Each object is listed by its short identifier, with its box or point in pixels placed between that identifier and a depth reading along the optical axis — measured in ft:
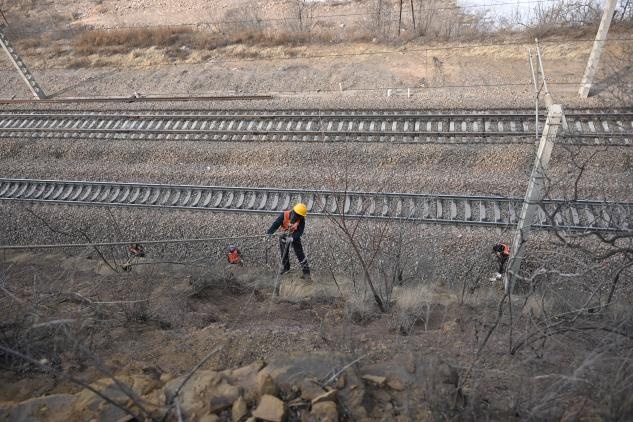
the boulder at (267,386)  15.98
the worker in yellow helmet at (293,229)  29.73
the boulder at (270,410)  14.88
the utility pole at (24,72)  53.45
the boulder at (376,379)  16.72
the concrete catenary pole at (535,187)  19.22
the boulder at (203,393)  15.85
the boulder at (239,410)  15.33
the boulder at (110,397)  15.62
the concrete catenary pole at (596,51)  40.06
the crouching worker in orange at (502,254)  29.81
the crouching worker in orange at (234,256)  32.89
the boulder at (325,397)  15.29
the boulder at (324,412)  14.82
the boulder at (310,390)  15.69
